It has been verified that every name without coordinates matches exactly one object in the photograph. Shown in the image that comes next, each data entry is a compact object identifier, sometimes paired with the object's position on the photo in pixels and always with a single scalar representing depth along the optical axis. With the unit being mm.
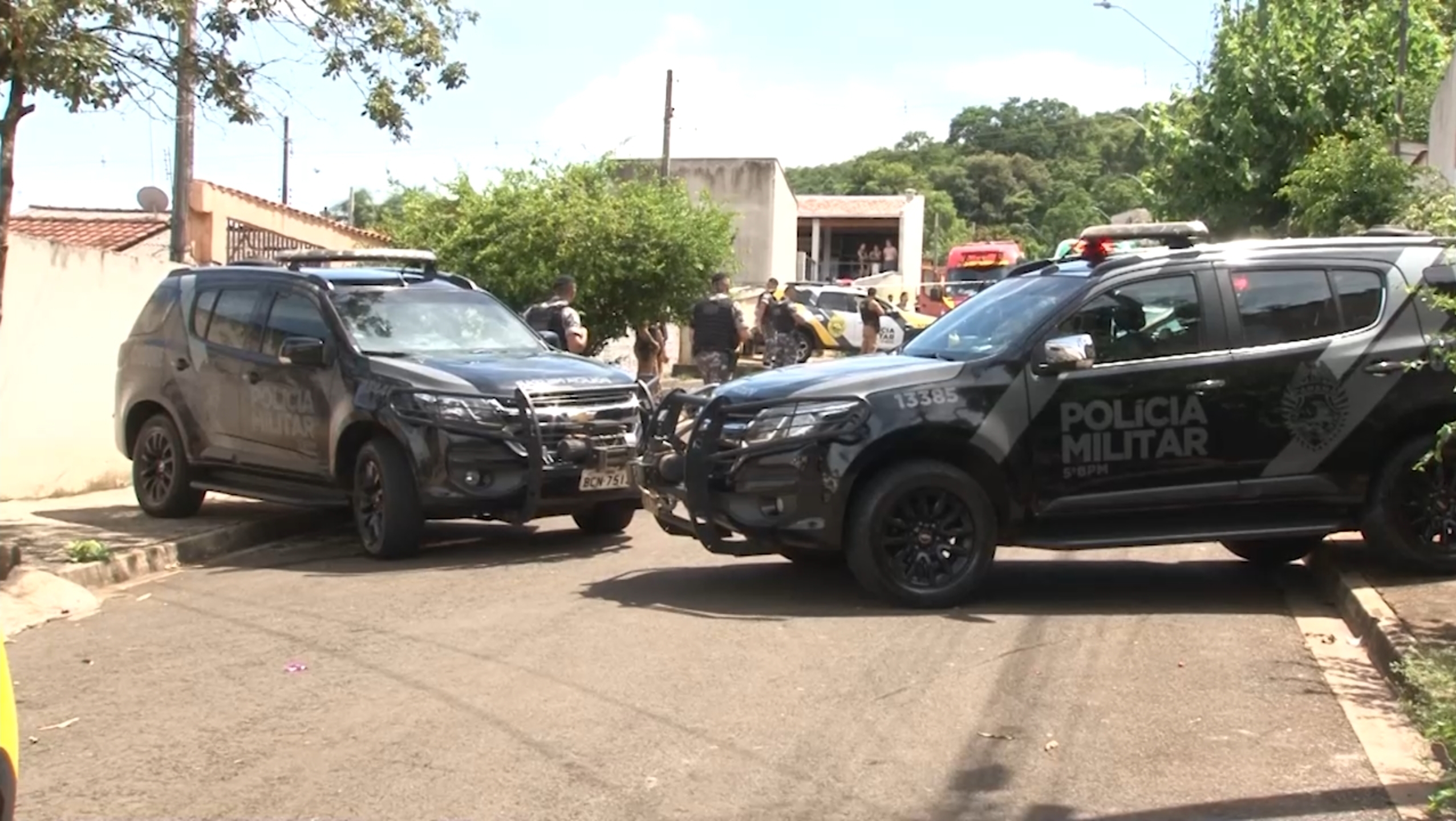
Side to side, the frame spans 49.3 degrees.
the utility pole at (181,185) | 16406
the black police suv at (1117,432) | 8047
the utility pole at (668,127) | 35938
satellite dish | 26422
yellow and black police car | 30062
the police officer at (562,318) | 14234
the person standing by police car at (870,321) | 20141
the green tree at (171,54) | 8773
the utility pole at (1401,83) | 23469
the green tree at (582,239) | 19859
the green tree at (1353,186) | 19641
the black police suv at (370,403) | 9781
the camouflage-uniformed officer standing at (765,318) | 19391
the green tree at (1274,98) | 25594
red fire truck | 43281
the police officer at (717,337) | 16906
